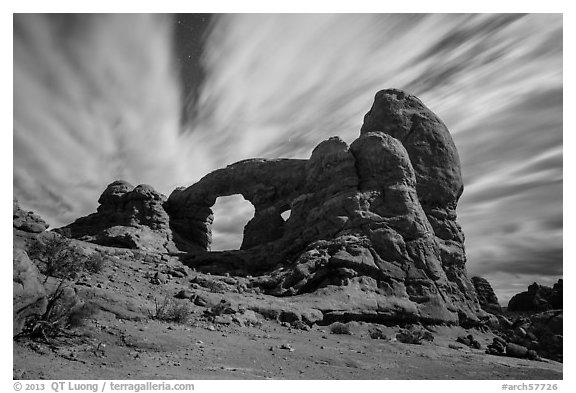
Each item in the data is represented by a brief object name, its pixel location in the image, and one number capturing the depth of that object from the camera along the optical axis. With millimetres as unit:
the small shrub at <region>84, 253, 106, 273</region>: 13430
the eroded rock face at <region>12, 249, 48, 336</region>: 6184
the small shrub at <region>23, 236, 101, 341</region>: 6602
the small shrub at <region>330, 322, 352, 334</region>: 13454
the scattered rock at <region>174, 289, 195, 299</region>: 12717
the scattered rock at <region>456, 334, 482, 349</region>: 14422
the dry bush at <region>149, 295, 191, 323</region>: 10125
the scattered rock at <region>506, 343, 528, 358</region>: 12703
